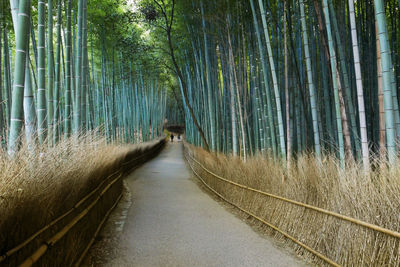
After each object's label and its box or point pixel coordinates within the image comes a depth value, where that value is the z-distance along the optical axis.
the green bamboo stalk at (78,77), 4.45
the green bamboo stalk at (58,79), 4.02
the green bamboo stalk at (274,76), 3.72
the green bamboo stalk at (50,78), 3.68
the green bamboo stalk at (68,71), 4.02
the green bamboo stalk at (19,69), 2.33
